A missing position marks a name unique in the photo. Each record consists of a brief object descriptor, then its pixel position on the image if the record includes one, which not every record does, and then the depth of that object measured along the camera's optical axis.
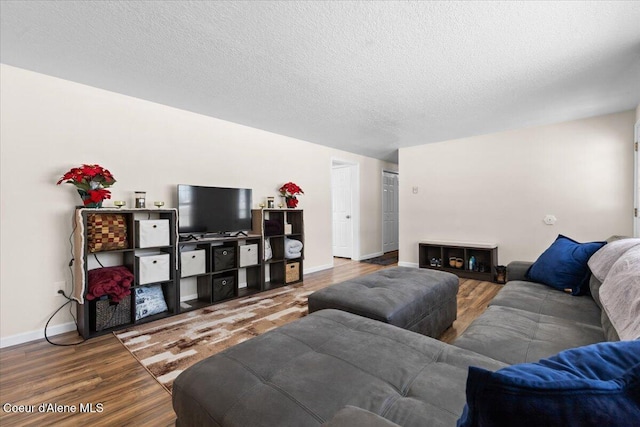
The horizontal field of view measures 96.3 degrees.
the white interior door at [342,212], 6.30
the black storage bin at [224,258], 3.45
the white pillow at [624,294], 1.07
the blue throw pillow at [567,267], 2.21
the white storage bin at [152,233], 2.83
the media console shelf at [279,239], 4.08
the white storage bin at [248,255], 3.71
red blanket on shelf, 2.50
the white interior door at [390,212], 6.96
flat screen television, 3.33
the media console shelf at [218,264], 3.27
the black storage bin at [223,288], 3.44
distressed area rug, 2.13
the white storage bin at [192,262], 3.19
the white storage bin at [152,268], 2.83
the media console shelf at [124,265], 2.53
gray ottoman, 2.04
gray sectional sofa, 0.95
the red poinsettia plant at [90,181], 2.51
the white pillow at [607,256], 1.73
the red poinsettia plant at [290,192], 4.46
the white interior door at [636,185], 3.35
